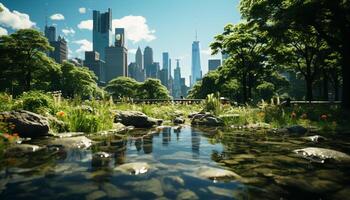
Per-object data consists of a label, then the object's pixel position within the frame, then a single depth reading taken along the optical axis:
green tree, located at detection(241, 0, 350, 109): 18.08
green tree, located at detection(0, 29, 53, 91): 46.41
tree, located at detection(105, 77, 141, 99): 79.25
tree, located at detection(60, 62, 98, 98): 65.31
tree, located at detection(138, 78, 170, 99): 72.25
